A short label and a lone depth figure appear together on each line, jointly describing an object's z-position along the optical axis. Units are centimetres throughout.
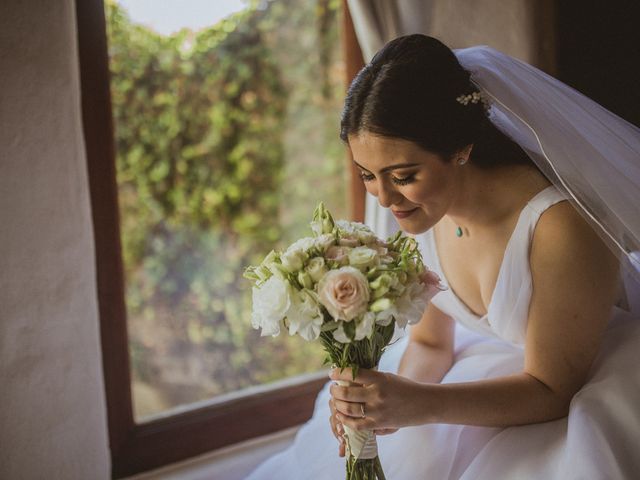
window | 189
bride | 129
